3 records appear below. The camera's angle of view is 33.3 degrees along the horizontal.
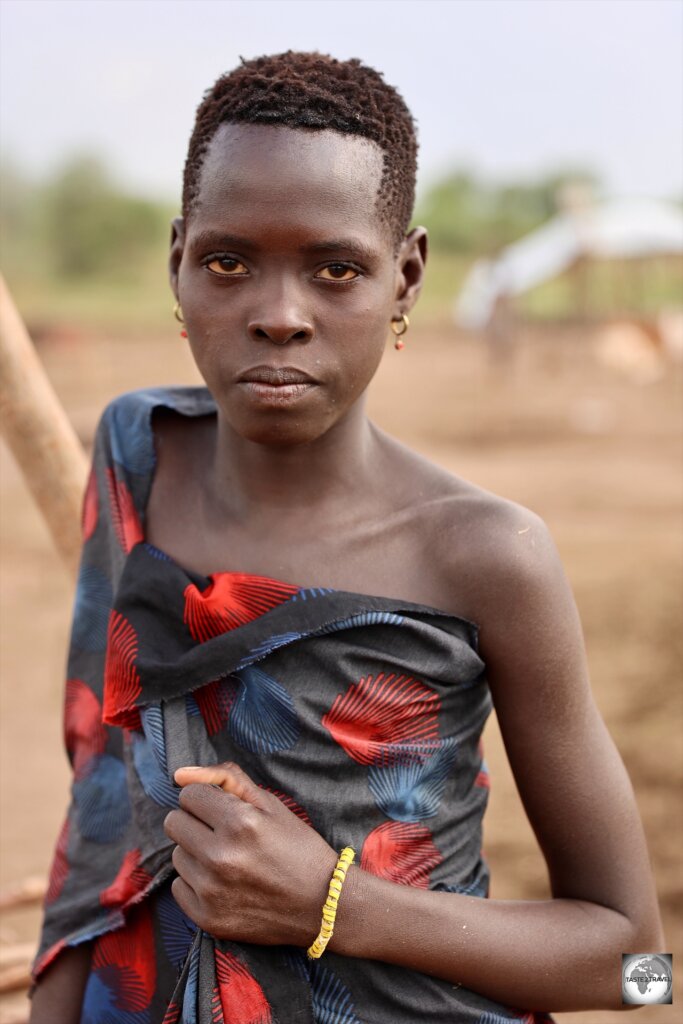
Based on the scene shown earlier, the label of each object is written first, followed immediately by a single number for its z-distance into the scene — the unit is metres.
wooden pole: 2.05
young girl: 1.33
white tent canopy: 17.70
